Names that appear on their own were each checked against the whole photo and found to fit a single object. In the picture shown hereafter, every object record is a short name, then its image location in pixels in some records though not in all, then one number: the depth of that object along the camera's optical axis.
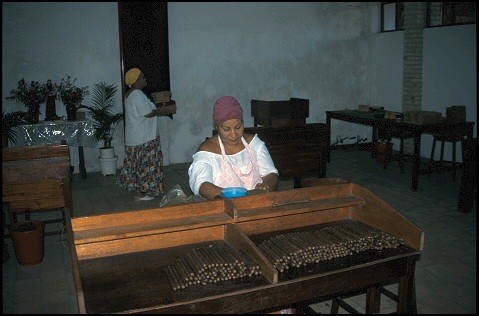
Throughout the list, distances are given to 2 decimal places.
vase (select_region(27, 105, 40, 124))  7.93
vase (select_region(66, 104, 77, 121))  8.33
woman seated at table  3.39
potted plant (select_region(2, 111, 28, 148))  7.06
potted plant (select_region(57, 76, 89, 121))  8.31
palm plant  8.44
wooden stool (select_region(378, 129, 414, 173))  8.64
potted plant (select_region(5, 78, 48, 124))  7.94
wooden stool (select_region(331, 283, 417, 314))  3.34
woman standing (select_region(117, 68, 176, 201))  6.68
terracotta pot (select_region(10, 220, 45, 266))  4.71
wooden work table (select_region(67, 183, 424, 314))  2.15
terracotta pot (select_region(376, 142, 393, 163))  8.96
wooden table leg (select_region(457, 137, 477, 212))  5.98
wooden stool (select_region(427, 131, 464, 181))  7.69
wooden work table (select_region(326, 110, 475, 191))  7.22
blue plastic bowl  3.04
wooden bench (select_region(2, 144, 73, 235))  4.90
